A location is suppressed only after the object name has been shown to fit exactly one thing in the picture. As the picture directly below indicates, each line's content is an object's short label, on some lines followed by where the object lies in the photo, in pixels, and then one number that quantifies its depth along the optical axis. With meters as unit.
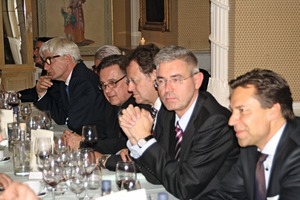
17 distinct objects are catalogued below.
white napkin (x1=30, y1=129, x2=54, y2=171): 3.04
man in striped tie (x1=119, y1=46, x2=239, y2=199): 2.56
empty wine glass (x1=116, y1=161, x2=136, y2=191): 2.33
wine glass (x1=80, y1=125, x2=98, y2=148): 3.38
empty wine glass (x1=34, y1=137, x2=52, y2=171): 2.81
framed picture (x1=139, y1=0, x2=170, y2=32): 8.03
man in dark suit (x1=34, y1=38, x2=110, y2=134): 4.32
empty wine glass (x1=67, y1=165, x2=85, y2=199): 2.46
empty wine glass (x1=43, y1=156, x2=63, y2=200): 2.51
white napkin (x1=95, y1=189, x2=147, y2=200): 1.99
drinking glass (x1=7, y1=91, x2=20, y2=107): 4.62
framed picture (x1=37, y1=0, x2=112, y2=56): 9.80
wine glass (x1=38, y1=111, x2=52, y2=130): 3.90
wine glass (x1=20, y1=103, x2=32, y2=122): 4.35
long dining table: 2.56
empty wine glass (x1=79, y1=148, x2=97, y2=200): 2.59
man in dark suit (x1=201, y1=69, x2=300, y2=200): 2.21
